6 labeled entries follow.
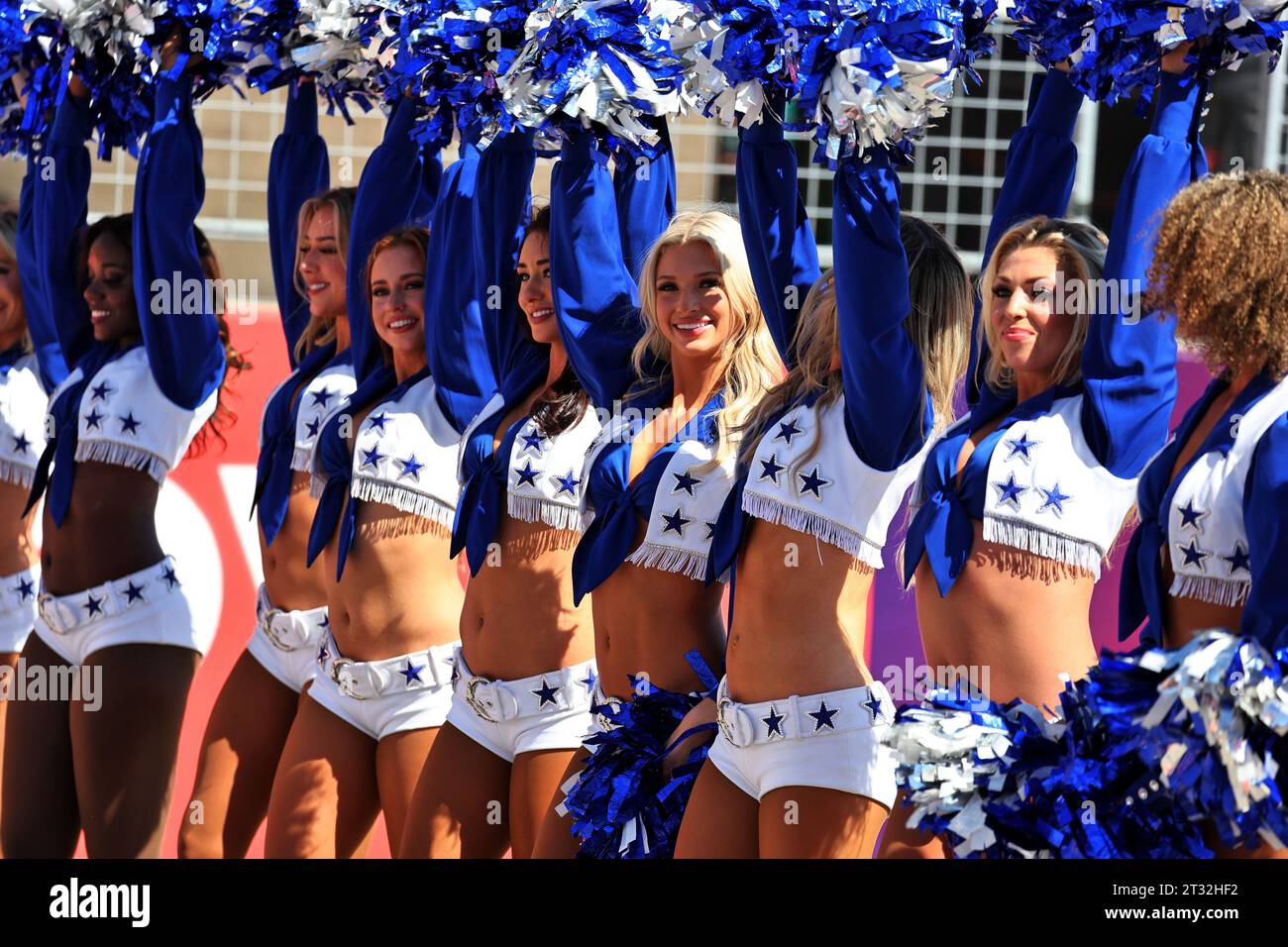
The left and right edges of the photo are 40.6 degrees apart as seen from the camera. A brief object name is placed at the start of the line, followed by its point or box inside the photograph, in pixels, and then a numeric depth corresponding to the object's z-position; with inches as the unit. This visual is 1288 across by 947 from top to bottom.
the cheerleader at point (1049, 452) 103.6
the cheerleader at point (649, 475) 117.3
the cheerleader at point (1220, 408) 87.3
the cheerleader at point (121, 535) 154.3
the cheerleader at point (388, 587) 141.5
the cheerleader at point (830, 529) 105.2
